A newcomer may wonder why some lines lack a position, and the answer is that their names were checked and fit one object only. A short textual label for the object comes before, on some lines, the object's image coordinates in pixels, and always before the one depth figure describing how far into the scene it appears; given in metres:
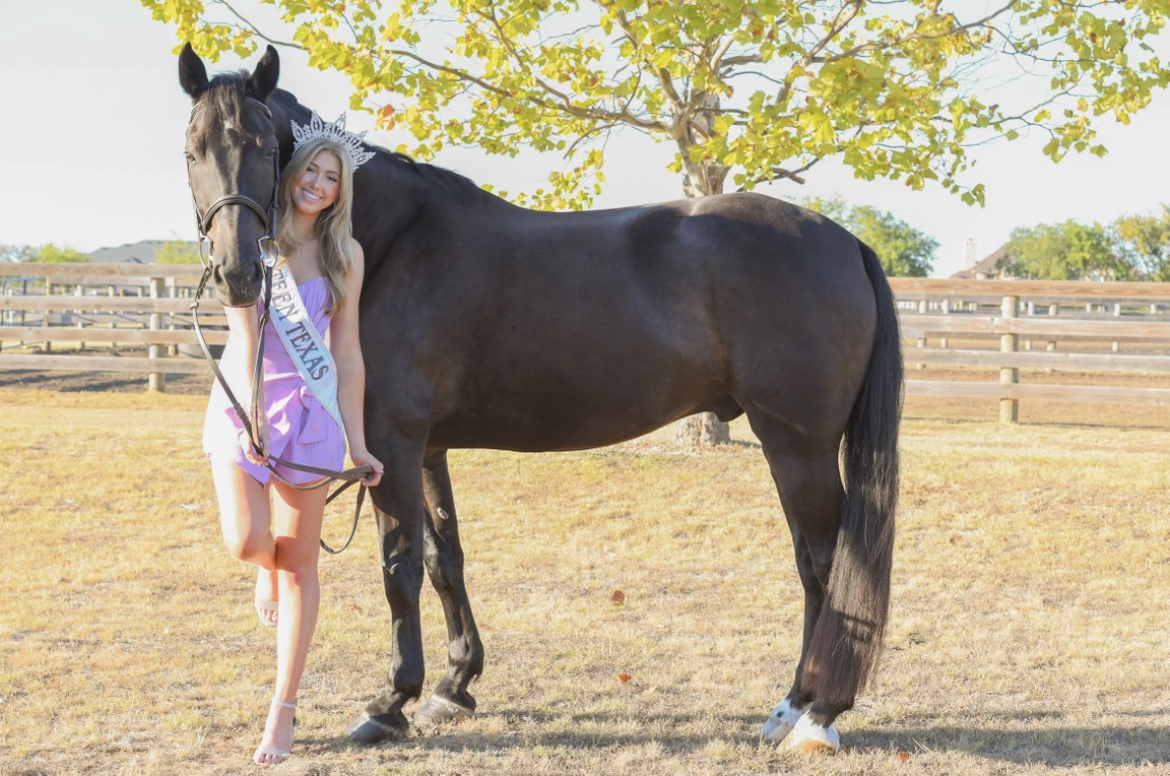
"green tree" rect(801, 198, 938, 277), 61.75
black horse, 3.60
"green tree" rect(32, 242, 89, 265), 56.47
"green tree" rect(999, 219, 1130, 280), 52.06
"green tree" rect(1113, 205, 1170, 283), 42.44
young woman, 3.11
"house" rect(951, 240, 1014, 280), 63.97
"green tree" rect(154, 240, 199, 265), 57.24
